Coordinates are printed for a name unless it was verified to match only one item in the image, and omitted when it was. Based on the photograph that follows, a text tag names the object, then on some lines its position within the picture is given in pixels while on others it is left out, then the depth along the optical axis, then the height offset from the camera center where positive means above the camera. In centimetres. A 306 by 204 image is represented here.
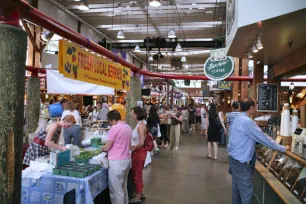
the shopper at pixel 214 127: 945 -92
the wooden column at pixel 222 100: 2429 -7
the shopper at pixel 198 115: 2248 -127
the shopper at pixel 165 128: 1220 -128
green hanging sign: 838 +92
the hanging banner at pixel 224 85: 1563 +78
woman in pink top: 423 -89
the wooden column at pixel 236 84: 1395 +75
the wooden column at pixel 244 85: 1179 +60
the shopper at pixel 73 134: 704 -91
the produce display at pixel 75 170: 369 -96
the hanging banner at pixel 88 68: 371 +52
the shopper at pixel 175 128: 1128 -120
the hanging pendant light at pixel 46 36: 1159 +253
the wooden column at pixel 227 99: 2095 +2
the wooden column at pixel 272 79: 782 +57
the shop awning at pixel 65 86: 705 +31
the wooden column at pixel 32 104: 768 -17
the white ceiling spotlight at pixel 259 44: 493 +97
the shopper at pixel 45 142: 418 -67
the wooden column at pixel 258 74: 799 +72
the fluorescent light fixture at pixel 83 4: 925 +306
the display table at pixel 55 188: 358 -117
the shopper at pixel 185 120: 1743 -141
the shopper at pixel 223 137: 1320 -179
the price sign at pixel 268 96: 762 +9
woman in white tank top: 499 -100
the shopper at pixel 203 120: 1783 -130
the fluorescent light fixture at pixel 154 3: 955 +325
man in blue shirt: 381 -73
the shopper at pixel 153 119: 993 -73
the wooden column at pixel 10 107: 245 -8
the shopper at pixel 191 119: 2003 -141
